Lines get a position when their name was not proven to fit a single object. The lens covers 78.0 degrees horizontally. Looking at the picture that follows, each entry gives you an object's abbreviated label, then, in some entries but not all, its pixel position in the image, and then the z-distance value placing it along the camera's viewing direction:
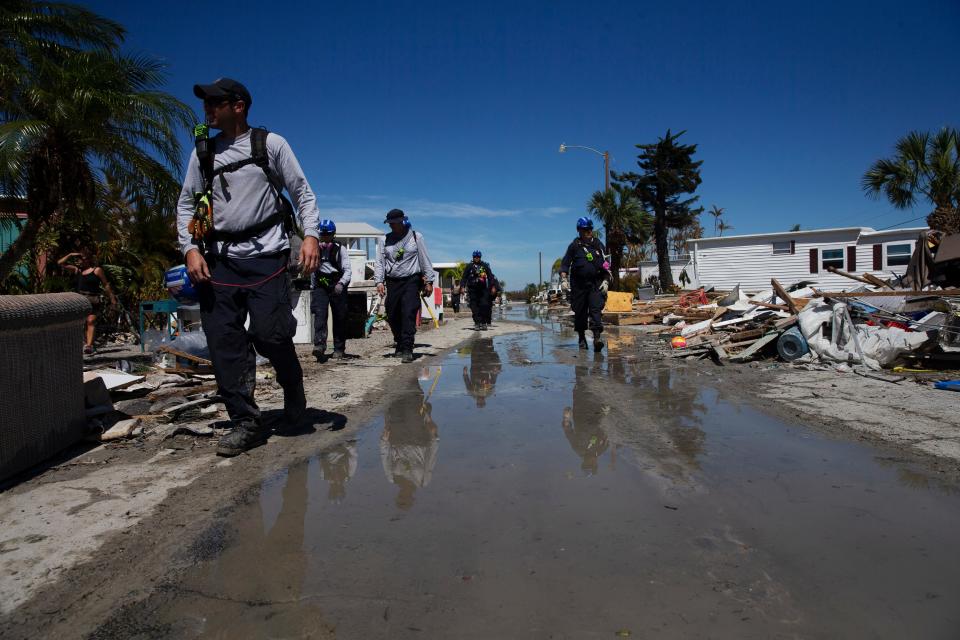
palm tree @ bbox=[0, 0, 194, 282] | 8.26
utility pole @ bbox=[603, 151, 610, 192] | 30.48
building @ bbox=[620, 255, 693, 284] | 43.38
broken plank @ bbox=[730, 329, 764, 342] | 8.34
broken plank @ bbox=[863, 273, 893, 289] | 11.60
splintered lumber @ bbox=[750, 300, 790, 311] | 9.43
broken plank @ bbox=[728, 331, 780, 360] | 7.56
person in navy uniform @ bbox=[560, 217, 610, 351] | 8.77
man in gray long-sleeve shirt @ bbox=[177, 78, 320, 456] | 3.61
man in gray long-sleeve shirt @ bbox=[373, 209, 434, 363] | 8.04
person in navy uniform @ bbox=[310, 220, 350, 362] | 8.12
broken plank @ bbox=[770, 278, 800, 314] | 8.79
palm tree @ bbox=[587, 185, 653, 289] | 39.17
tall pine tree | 42.72
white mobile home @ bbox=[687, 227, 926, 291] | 31.62
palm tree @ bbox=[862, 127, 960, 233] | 17.77
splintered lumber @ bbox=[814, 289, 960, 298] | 8.16
